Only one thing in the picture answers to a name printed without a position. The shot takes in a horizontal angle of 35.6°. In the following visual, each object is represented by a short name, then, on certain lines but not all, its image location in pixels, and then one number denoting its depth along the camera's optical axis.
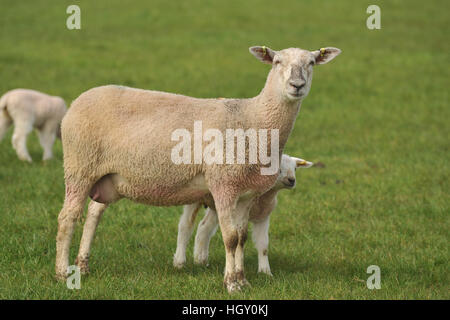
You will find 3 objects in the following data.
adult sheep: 6.15
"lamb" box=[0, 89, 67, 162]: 11.91
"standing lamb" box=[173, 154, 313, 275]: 6.99
